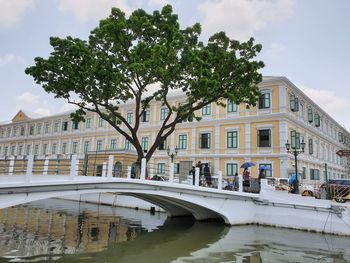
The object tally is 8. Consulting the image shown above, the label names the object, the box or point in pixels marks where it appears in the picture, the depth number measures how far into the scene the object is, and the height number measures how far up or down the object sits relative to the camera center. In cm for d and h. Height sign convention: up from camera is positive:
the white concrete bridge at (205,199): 962 -102
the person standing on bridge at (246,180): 1844 -6
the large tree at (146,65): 1474 +556
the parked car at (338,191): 1628 -46
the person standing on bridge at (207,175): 1755 +14
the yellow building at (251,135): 2484 +417
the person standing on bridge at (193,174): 1716 +17
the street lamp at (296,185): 1694 -23
